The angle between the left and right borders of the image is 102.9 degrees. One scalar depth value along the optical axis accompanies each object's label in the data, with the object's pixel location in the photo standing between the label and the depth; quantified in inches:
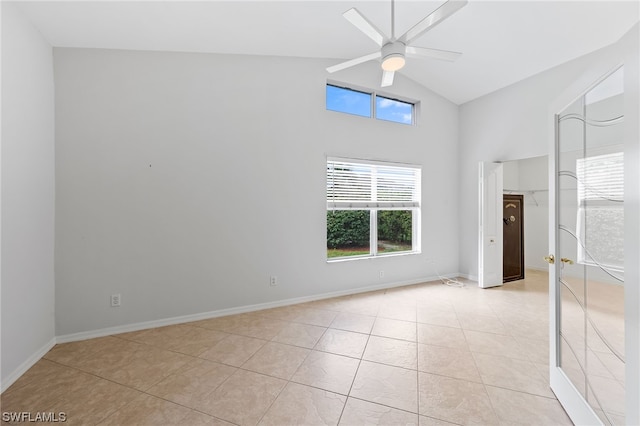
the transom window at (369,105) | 152.5
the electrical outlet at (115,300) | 104.0
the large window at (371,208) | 152.3
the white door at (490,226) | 166.1
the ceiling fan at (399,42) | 71.4
